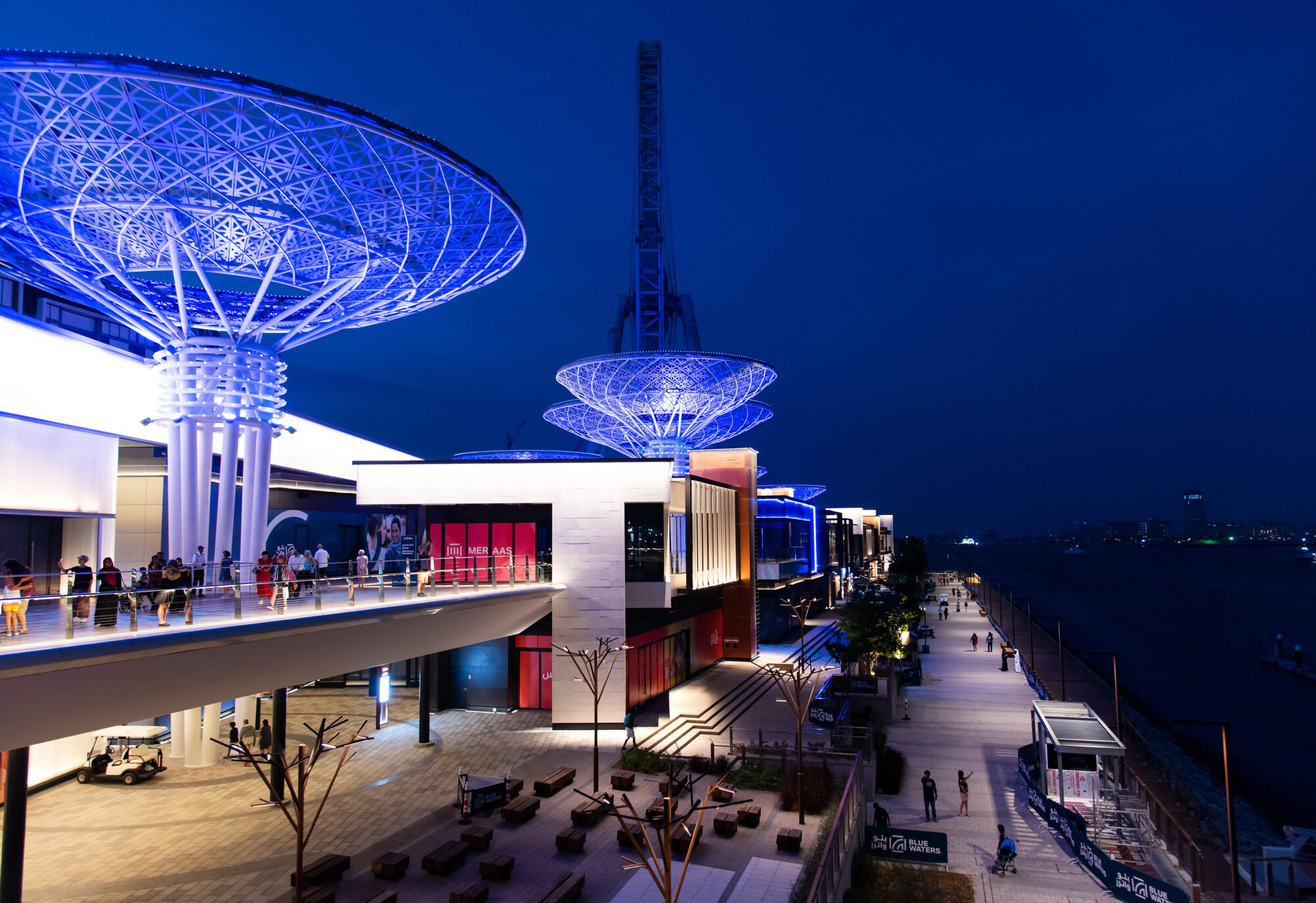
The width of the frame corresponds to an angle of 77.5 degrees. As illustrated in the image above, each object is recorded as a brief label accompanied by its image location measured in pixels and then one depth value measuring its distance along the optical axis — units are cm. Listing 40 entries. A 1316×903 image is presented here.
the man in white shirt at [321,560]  2212
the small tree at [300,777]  1334
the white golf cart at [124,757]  2269
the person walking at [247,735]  2477
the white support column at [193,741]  2434
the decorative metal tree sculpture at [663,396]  5116
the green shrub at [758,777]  2291
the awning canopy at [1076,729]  2409
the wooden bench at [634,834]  1839
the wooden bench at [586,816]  1983
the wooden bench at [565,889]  1539
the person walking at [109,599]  1387
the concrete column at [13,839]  1439
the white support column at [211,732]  2438
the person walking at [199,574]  1783
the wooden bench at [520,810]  2006
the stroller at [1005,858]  2009
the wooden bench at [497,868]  1670
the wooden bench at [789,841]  1825
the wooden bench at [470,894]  1525
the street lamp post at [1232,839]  1738
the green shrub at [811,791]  2116
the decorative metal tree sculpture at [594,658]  2771
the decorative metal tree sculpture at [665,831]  1234
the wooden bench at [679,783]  1985
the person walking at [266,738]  2452
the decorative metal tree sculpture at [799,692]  2034
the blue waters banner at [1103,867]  1719
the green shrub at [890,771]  2648
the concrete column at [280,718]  2335
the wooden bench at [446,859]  1688
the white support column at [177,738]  2481
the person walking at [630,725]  2789
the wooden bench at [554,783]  2216
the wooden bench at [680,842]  1792
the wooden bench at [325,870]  1591
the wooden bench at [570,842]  1819
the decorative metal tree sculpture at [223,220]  1834
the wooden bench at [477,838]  1823
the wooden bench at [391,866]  1648
